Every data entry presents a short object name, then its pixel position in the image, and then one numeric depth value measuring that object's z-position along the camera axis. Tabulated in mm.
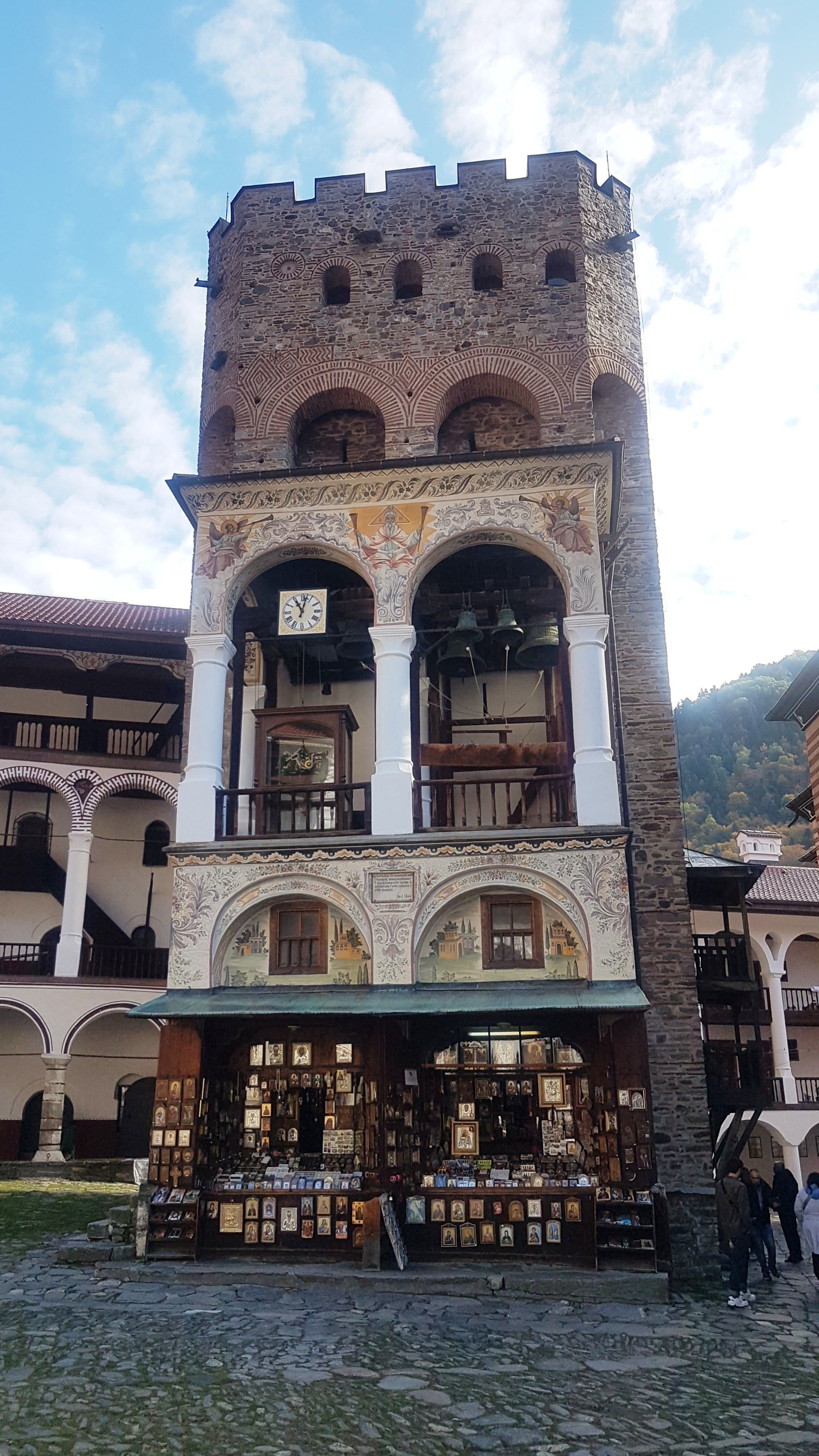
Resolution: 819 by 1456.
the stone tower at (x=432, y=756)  11789
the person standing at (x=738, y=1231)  10555
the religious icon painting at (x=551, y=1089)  12664
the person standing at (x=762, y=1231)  11797
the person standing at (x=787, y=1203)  13188
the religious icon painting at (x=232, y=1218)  11594
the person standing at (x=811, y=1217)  10953
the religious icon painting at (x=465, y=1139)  12914
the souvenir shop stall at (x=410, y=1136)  11297
